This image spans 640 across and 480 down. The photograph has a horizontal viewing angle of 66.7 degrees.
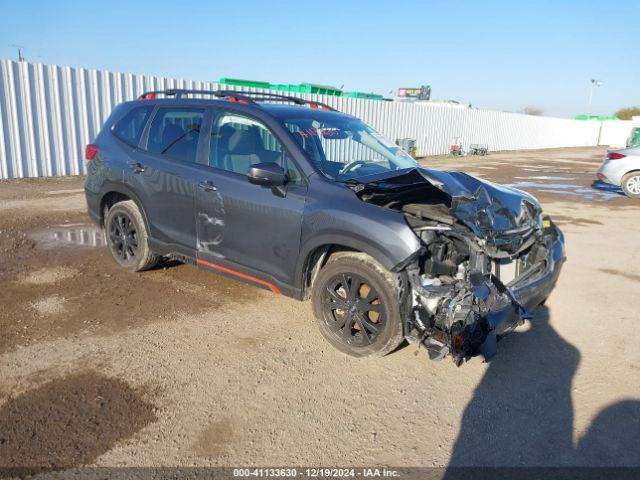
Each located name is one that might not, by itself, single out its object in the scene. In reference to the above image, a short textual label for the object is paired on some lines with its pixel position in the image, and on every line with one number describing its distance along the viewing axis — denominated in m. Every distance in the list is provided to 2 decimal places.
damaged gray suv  3.38
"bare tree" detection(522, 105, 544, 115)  94.14
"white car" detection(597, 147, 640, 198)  12.80
